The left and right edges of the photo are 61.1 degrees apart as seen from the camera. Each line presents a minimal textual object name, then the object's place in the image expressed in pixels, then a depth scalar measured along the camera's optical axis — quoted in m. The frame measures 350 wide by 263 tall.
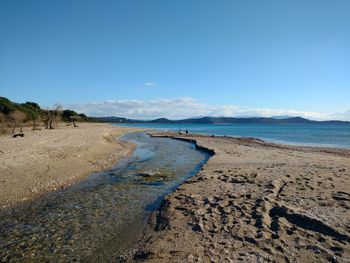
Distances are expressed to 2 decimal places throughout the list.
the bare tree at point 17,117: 48.94
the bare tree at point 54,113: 60.29
